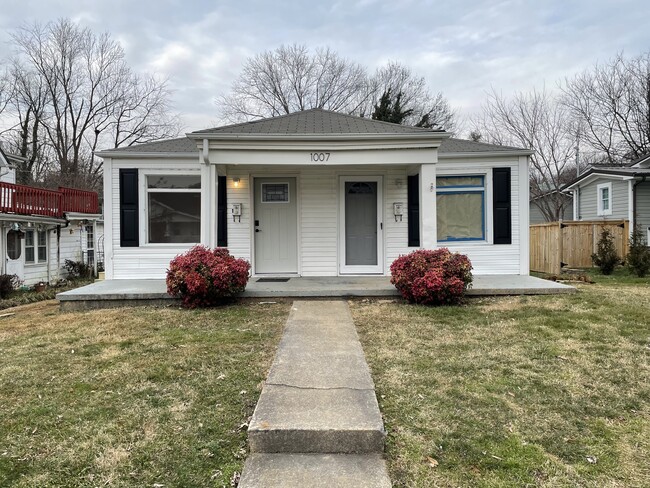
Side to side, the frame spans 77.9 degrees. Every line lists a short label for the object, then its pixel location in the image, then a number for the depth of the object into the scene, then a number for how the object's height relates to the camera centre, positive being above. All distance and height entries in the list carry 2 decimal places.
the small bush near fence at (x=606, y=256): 10.08 -0.39
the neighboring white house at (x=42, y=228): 12.43 +0.50
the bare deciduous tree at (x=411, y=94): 26.22 +9.73
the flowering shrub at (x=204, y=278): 5.68 -0.52
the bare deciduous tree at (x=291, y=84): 25.88 +10.32
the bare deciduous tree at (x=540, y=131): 21.28 +6.00
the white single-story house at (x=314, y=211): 7.68 +0.60
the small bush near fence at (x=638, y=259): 9.24 -0.44
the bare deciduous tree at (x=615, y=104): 19.62 +6.90
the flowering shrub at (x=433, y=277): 5.63 -0.51
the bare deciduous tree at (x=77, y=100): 22.53 +8.60
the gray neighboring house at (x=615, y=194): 13.36 +1.73
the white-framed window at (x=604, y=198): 14.96 +1.62
